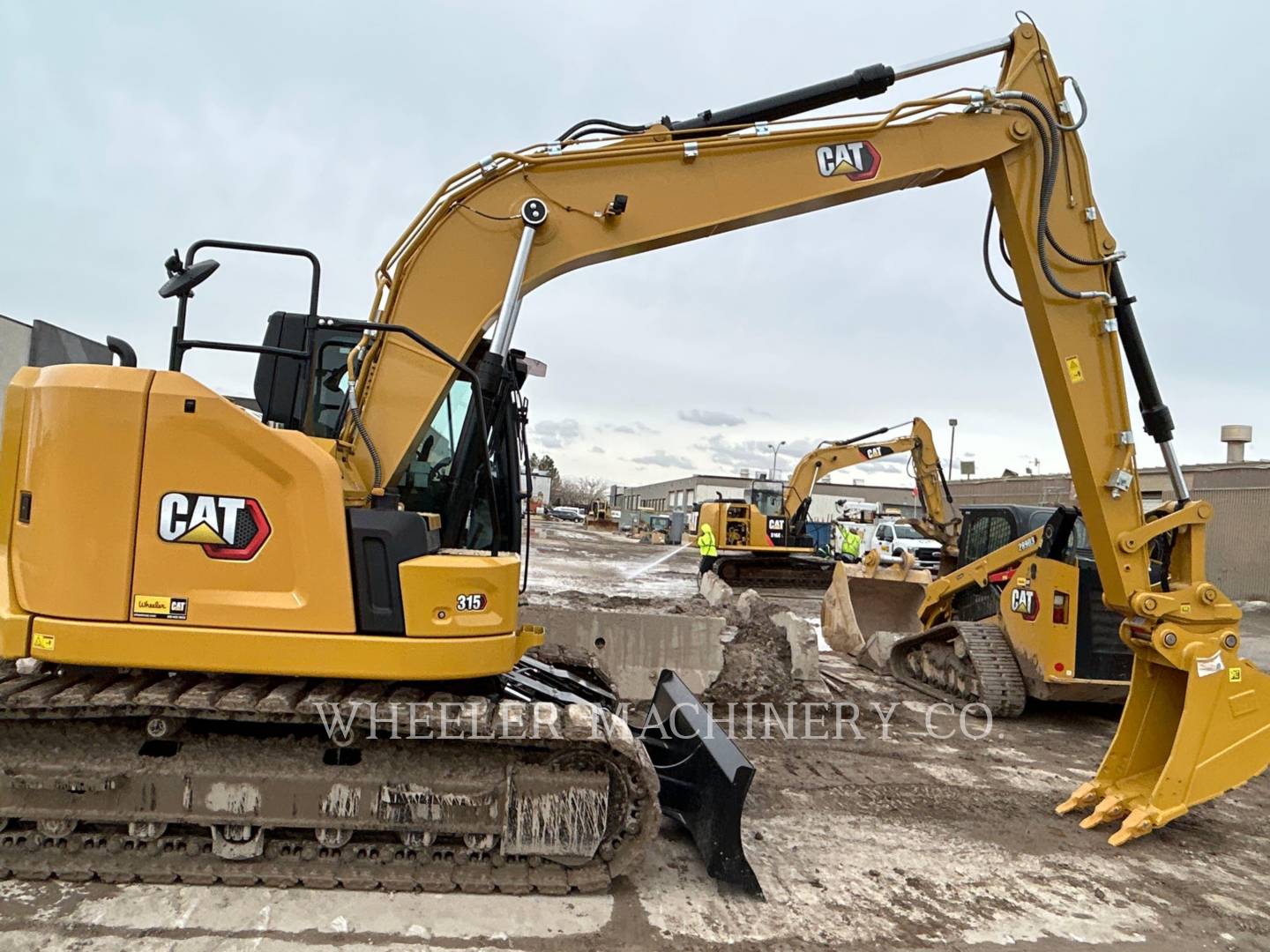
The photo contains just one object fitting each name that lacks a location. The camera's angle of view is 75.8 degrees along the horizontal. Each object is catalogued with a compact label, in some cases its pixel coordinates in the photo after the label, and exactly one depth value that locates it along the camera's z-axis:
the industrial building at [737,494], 57.81
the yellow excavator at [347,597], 3.34
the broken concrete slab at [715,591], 11.18
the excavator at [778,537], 17.45
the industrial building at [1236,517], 19.81
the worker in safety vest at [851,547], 24.38
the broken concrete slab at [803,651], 7.67
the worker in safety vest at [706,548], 17.72
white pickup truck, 22.97
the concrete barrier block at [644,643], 6.92
